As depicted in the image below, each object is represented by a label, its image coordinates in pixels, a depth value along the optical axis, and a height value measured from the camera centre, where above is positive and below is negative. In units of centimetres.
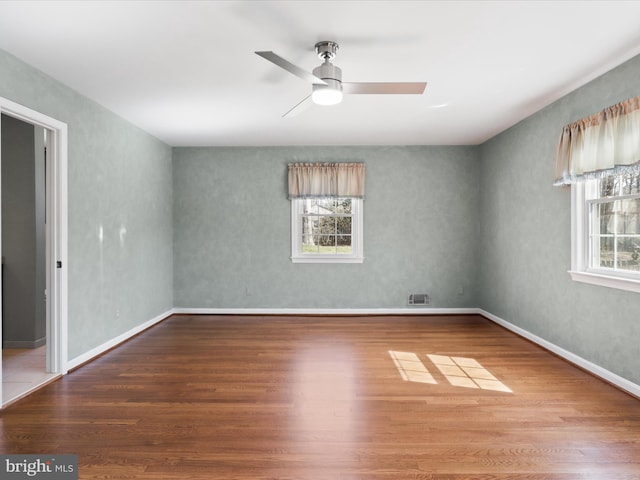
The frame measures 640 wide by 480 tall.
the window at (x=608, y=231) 314 +5
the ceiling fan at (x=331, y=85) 269 +108
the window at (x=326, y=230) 598 +11
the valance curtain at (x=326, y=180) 586 +84
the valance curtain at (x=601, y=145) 292 +75
